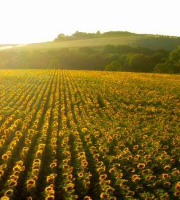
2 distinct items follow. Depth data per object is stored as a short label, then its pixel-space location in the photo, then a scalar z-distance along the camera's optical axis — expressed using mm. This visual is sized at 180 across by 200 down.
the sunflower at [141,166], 9084
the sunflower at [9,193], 7309
